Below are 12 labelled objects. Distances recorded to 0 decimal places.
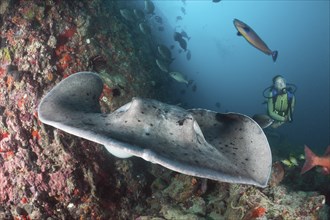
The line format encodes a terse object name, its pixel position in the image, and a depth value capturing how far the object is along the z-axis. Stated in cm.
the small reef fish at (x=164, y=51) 1013
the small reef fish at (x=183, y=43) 1165
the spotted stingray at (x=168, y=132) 178
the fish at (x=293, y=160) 657
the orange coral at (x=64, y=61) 466
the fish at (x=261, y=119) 545
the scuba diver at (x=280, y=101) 614
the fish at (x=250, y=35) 590
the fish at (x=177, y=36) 1169
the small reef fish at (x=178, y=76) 996
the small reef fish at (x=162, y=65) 952
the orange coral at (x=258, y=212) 383
